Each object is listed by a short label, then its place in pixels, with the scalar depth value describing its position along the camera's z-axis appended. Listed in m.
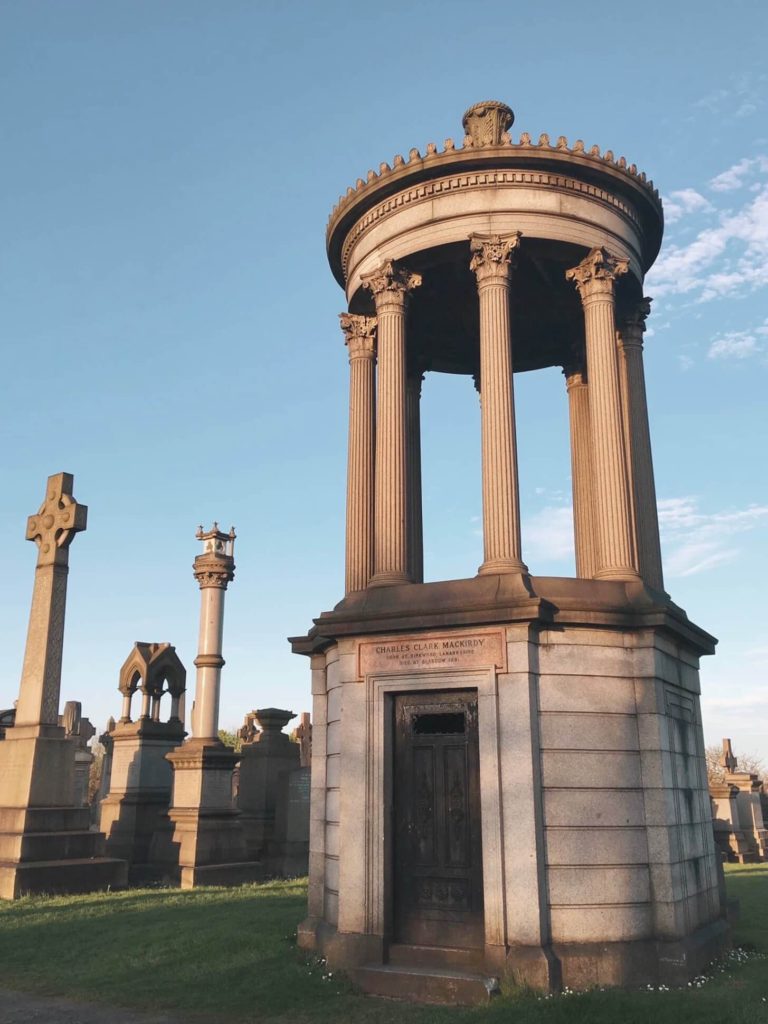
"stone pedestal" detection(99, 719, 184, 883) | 24.59
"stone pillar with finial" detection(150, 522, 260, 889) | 22.34
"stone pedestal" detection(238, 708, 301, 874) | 25.25
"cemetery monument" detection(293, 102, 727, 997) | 10.91
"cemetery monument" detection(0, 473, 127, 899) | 17.98
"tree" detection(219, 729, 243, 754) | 58.77
